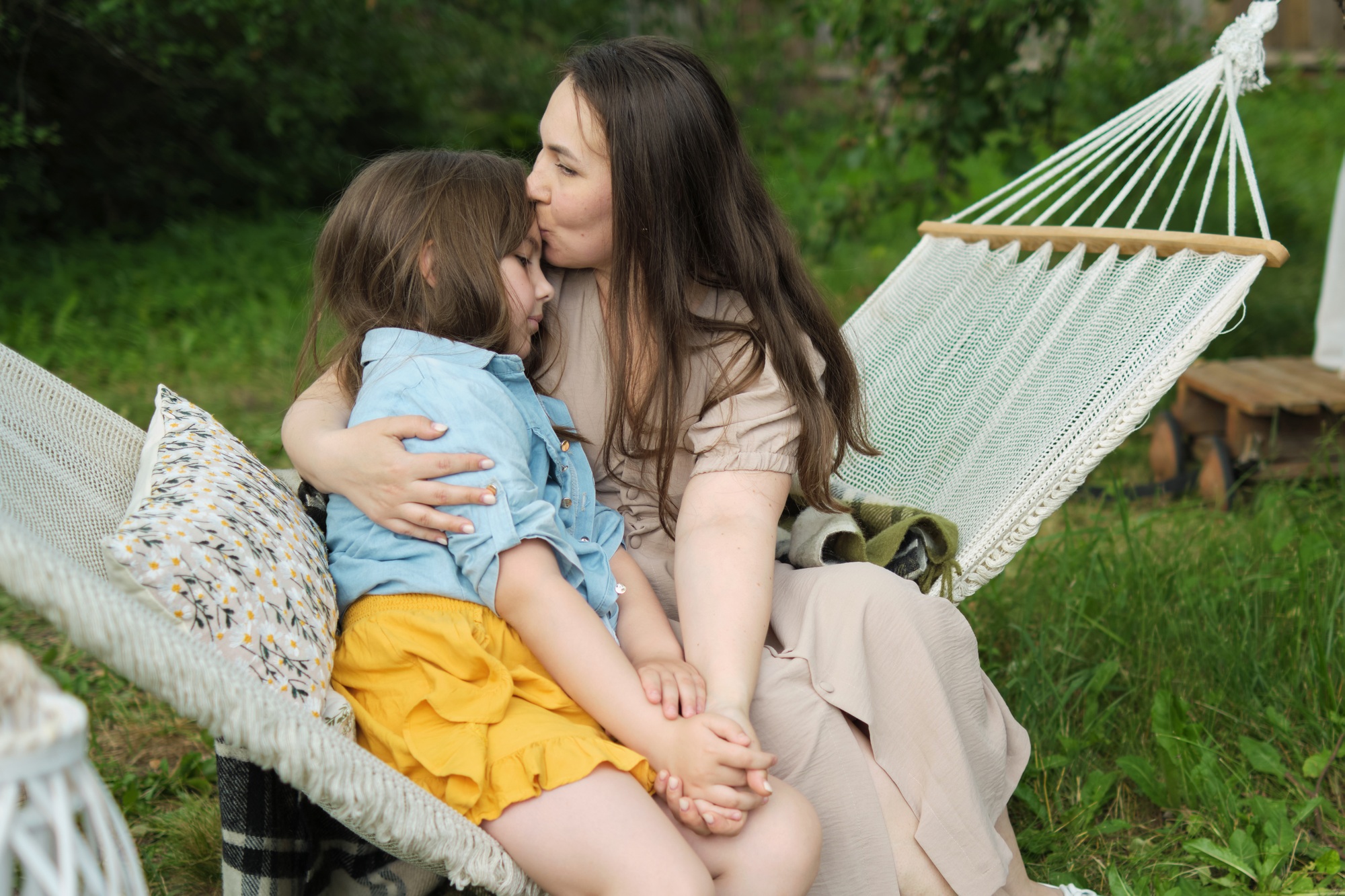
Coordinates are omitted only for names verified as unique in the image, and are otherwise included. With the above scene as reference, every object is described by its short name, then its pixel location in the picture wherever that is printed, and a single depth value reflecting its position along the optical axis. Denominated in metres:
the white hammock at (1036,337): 1.75
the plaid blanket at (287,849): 1.37
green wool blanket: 1.71
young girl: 1.28
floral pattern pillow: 1.23
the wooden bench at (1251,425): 3.14
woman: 1.47
